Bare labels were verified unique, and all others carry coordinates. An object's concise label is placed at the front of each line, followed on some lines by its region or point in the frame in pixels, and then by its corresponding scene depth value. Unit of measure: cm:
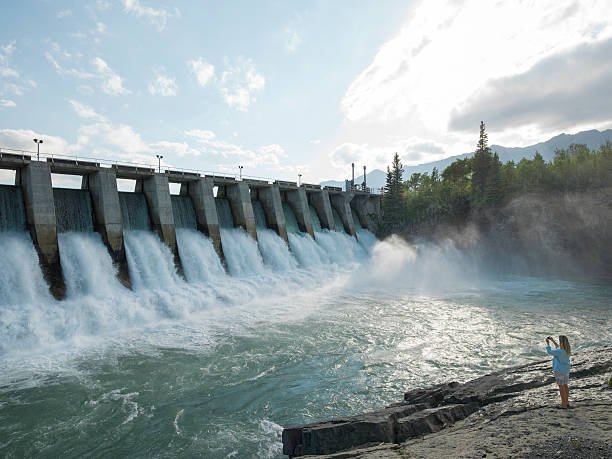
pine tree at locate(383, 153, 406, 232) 5116
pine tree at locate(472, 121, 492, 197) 4859
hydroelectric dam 2097
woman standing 749
